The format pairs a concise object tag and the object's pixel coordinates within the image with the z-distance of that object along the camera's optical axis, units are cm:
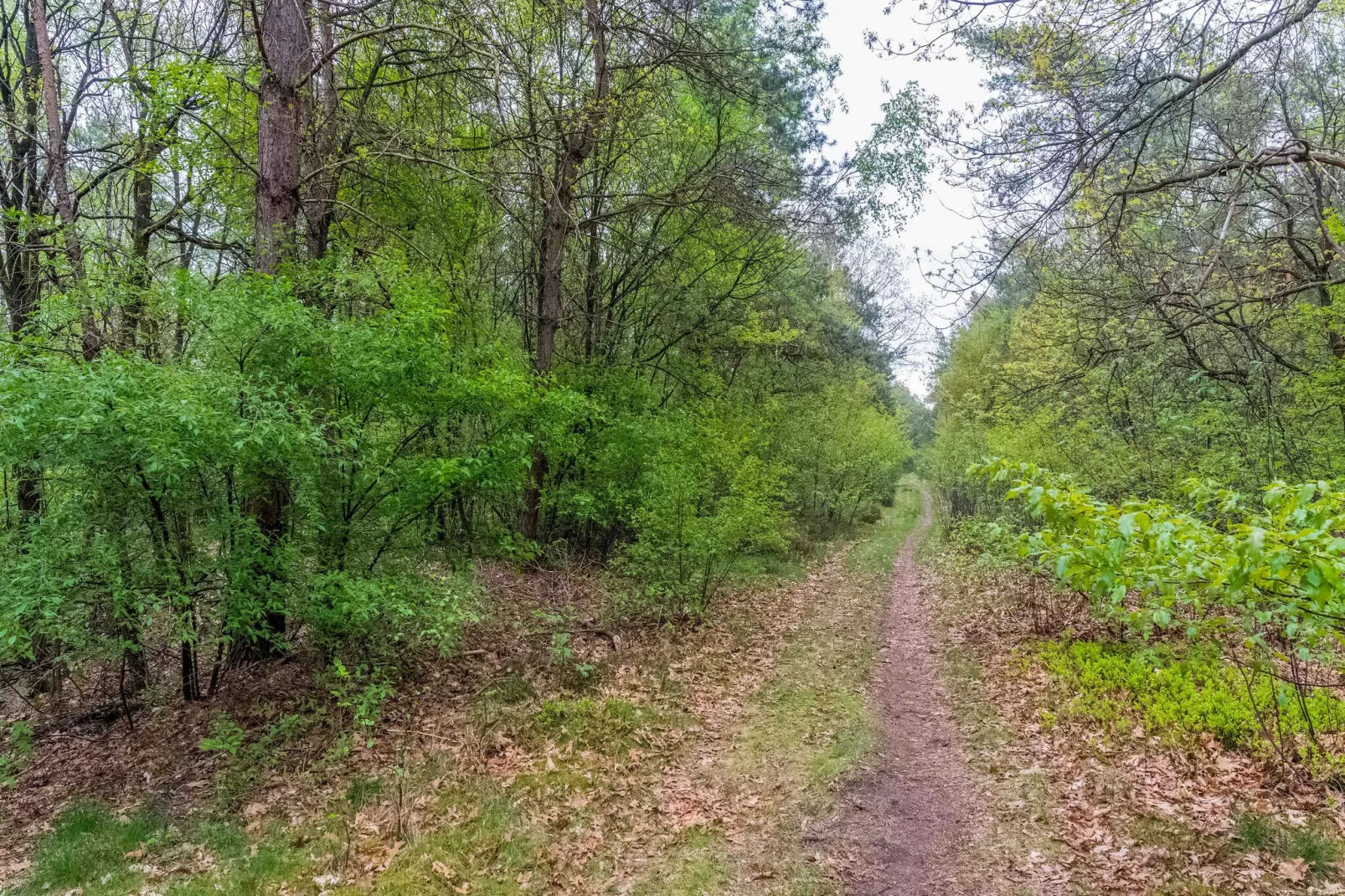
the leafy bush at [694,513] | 984
